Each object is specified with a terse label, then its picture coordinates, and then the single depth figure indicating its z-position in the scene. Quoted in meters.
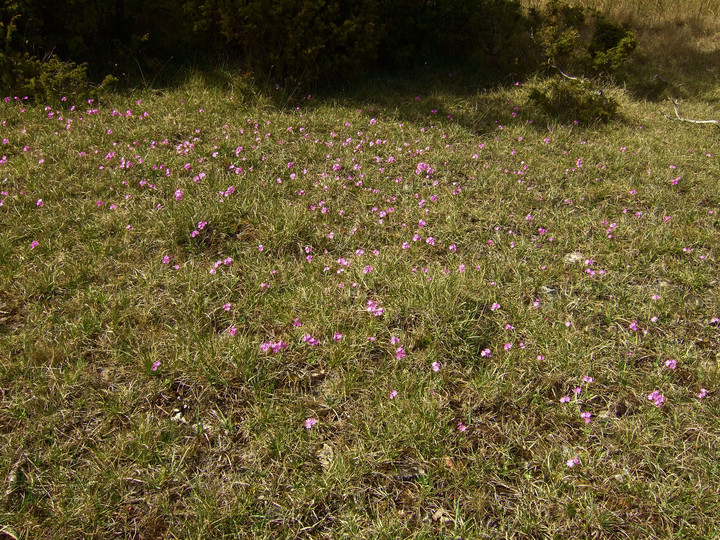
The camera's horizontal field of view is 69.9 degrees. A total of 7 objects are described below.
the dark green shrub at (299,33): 5.54
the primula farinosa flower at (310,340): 2.66
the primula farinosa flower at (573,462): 2.16
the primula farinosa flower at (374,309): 2.86
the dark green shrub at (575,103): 5.59
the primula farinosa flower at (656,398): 2.43
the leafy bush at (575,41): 6.43
